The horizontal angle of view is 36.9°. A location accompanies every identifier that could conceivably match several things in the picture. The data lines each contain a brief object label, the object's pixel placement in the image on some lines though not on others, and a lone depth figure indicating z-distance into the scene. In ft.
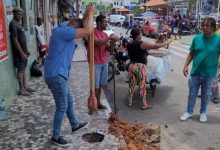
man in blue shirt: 13.79
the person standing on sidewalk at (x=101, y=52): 19.33
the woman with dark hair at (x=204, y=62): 18.80
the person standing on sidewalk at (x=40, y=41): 32.68
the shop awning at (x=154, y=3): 131.48
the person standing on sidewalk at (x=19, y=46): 21.95
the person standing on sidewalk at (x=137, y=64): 21.74
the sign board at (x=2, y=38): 20.06
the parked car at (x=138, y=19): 115.96
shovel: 15.81
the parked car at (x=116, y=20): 163.32
